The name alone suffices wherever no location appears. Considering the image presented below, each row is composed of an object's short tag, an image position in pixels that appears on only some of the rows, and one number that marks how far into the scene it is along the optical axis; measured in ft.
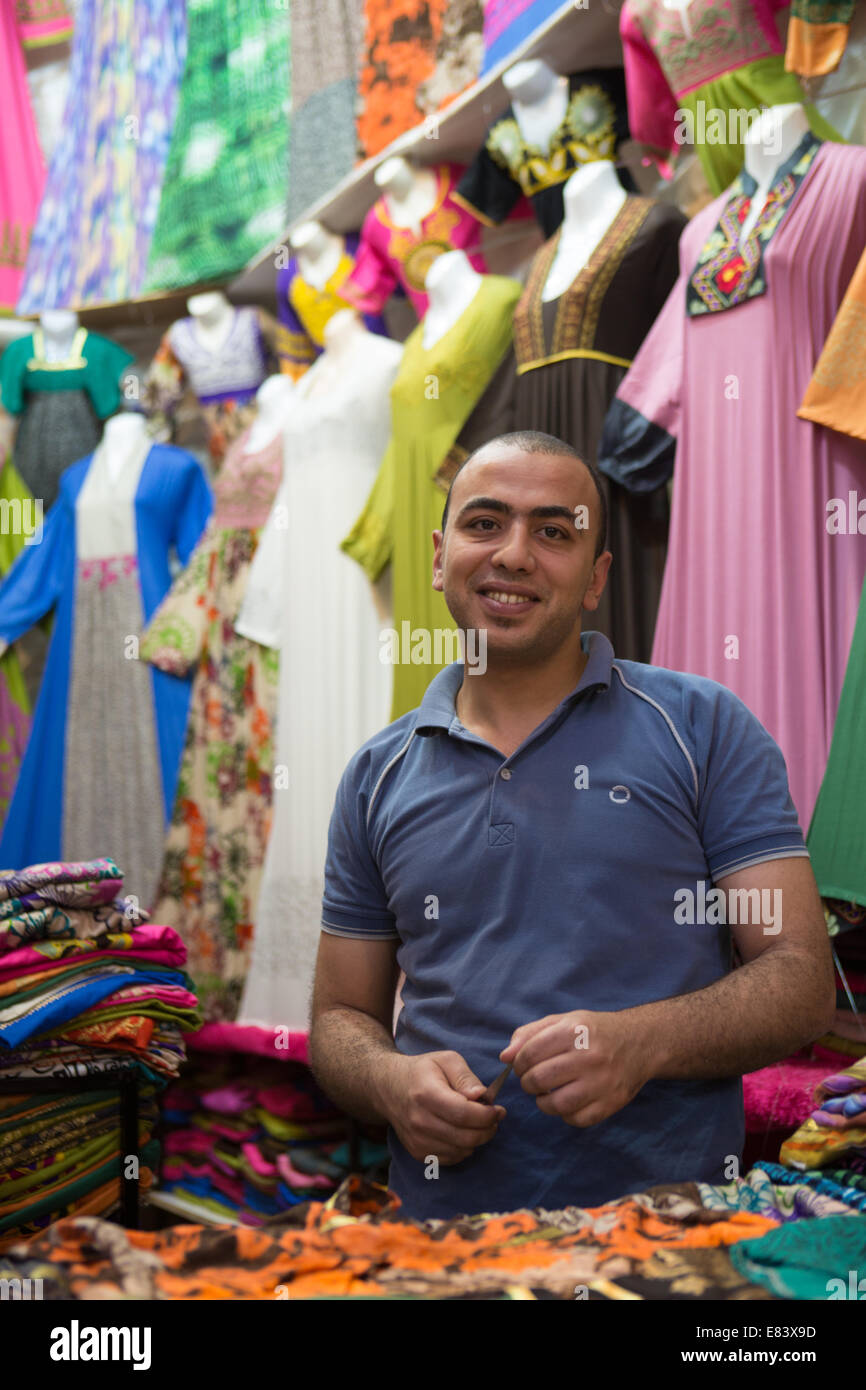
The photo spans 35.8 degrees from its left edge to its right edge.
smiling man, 4.13
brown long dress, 7.45
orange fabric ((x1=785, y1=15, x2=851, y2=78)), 6.49
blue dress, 11.44
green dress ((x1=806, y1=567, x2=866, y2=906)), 5.58
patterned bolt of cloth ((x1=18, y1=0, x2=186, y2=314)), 13.38
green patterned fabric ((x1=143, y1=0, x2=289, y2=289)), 12.17
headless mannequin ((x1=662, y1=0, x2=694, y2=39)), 7.16
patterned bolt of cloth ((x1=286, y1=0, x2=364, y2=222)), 11.20
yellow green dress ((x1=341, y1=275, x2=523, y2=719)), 8.70
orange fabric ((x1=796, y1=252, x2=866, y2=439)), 5.93
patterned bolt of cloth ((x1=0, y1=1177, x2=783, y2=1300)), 2.92
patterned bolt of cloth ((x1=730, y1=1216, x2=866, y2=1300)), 2.90
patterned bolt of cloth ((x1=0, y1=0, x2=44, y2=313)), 14.44
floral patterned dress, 10.50
